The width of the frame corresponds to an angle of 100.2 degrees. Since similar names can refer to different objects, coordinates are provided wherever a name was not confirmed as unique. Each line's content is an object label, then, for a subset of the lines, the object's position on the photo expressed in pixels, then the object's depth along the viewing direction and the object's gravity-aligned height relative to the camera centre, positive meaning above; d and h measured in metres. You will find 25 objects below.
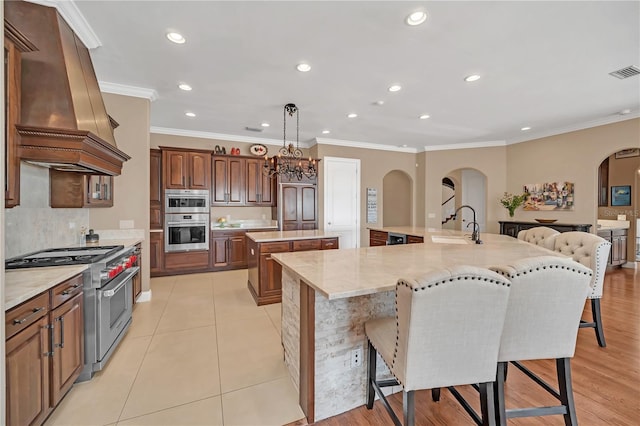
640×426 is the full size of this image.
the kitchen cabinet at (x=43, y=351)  1.29 -0.79
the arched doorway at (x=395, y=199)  8.21 +0.41
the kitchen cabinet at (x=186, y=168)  4.95 +0.83
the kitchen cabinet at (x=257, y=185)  5.78 +0.59
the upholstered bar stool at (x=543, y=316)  1.33 -0.54
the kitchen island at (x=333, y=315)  1.61 -0.69
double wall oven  4.96 -0.15
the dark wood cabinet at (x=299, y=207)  5.72 +0.11
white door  6.27 +0.32
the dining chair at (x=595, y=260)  2.47 -0.46
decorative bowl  5.40 -0.18
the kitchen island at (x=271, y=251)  3.49 -0.53
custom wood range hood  1.81 +0.82
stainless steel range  2.01 -0.63
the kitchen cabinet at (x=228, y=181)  5.46 +0.65
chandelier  4.24 +1.08
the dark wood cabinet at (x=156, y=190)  4.92 +0.41
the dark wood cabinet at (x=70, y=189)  2.64 +0.23
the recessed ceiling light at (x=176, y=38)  2.45 +1.63
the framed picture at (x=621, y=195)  6.03 +0.37
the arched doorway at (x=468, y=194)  7.69 +0.52
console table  4.90 -0.30
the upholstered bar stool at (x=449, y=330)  1.16 -0.54
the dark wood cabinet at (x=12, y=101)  1.53 +0.67
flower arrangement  5.95 +0.24
